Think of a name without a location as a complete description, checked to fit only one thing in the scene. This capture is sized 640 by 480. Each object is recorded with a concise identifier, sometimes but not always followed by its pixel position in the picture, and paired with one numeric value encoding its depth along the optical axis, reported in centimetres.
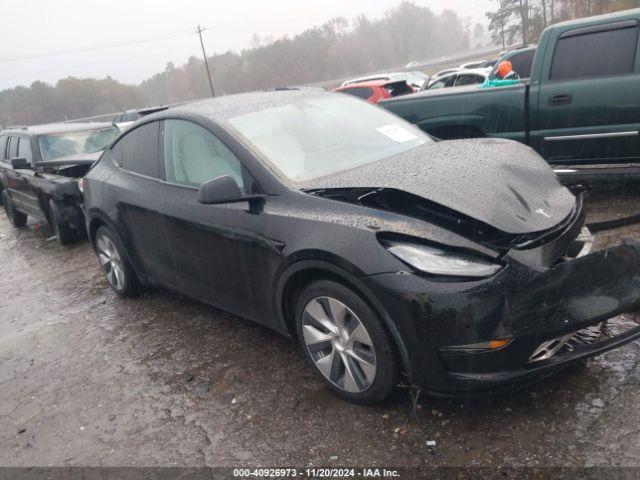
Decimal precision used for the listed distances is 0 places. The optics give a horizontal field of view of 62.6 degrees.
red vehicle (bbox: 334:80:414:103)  1609
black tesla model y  236
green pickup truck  521
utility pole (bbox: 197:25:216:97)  6942
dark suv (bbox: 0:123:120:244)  724
